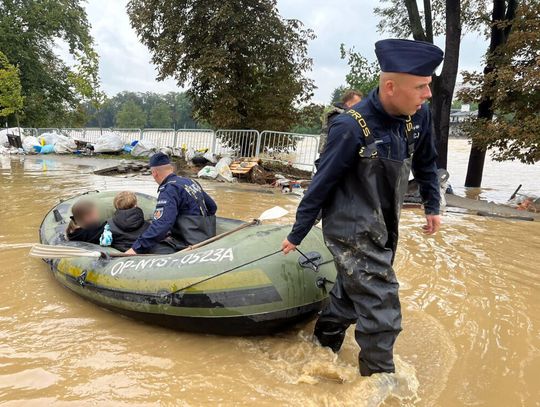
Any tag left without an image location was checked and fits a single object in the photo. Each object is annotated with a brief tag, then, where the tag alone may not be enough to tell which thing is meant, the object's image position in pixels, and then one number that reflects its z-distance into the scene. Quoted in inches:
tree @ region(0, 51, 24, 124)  803.4
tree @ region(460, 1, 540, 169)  358.6
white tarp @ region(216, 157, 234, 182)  443.5
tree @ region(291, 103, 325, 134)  567.5
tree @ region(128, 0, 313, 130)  516.1
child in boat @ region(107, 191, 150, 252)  158.9
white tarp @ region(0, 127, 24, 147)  800.9
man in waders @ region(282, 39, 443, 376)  79.7
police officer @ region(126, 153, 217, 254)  138.0
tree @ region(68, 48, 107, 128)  877.8
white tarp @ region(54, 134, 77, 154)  724.0
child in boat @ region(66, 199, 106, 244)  160.7
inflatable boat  110.7
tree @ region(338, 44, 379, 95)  525.3
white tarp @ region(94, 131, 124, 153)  661.9
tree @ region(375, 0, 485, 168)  434.9
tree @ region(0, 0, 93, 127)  1093.6
